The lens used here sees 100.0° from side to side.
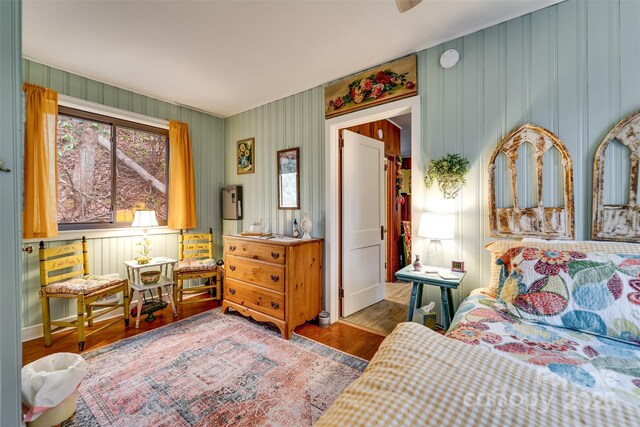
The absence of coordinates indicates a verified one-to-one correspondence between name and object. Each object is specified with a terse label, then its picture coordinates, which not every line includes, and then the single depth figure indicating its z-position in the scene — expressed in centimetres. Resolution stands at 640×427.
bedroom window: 288
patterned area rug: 164
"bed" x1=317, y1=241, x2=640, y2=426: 64
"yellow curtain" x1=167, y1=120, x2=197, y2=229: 350
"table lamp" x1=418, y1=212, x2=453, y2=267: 208
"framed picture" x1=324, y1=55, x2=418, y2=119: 246
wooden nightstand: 195
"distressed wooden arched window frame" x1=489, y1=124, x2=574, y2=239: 180
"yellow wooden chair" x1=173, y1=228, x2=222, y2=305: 317
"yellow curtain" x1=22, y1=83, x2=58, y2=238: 242
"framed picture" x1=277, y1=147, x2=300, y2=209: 330
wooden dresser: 262
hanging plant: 218
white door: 311
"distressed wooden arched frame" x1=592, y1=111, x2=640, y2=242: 159
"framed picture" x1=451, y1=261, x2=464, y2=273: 214
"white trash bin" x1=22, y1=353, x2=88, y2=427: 141
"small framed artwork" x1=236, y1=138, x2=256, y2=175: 378
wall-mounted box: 390
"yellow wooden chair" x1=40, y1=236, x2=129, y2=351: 239
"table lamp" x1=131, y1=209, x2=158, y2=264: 301
